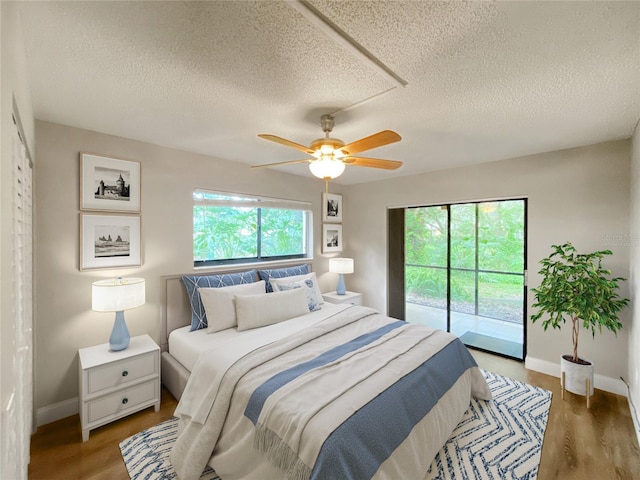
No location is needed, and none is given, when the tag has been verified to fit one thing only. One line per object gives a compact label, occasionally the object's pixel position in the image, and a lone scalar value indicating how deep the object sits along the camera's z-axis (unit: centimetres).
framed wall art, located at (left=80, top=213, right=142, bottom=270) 244
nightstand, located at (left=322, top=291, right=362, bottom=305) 414
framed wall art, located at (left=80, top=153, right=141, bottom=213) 244
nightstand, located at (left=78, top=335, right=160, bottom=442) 209
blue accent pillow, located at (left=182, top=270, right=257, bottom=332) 277
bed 140
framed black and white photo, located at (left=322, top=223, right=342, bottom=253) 450
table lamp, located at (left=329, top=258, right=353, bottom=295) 432
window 326
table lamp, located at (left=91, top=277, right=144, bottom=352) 222
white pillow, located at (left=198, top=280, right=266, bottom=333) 269
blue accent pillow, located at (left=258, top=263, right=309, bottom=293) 340
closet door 106
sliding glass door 349
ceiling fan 186
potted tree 248
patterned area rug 181
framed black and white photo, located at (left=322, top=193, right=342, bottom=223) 450
